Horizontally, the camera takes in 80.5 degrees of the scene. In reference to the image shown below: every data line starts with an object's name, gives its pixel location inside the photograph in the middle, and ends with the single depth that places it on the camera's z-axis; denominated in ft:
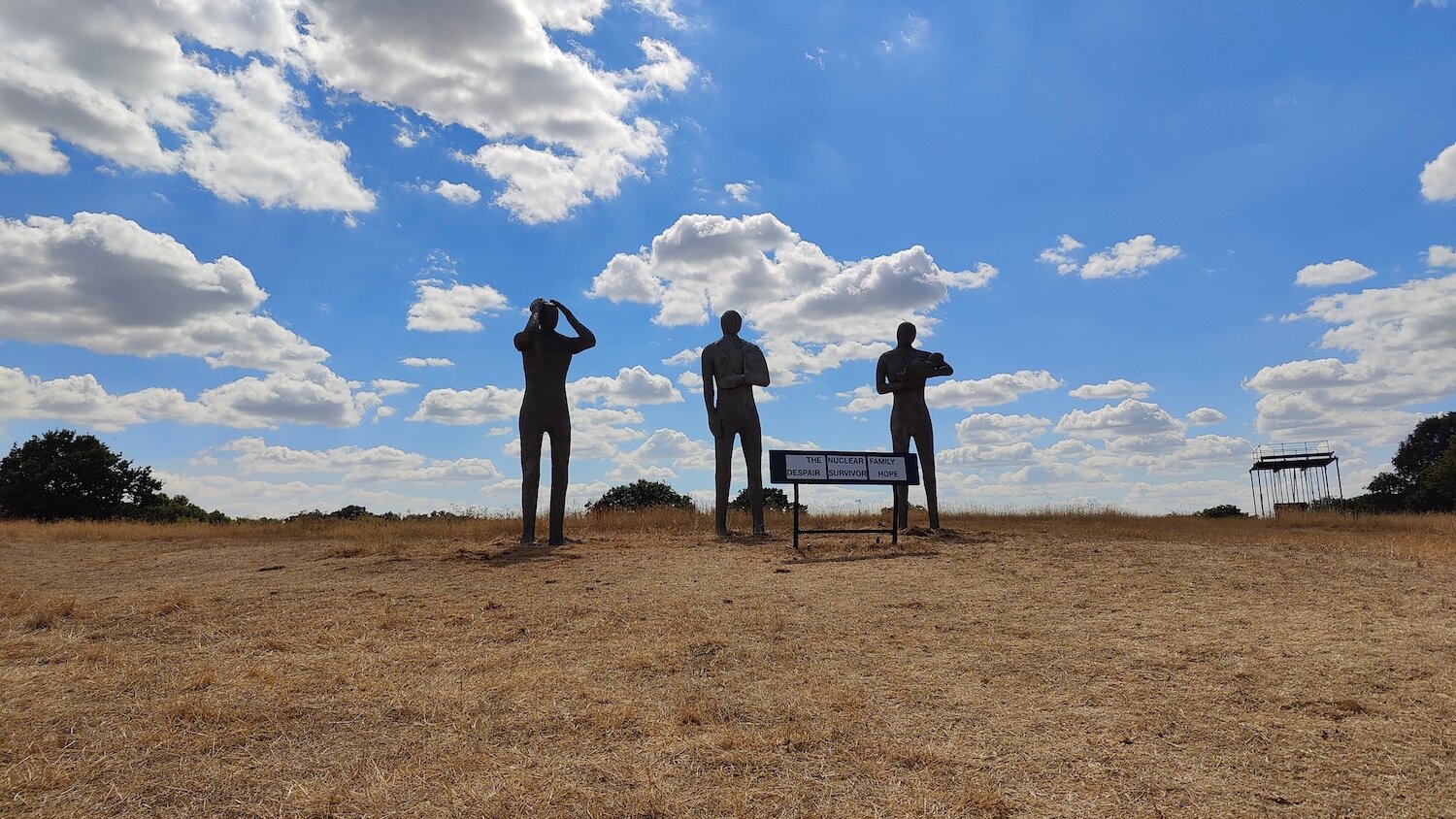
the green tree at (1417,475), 123.25
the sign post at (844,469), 39.42
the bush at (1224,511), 101.39
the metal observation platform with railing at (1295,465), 103.43
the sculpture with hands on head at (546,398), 41.88
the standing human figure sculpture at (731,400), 46.44
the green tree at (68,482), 83.20
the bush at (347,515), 65.88
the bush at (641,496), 73.46
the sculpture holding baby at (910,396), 46.93
